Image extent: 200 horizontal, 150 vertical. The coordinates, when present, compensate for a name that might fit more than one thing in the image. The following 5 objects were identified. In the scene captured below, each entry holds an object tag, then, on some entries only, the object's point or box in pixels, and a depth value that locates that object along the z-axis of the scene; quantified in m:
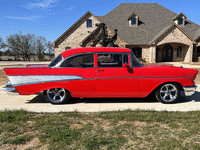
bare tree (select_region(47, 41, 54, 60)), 69.20
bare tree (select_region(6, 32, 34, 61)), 60.34
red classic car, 4.70
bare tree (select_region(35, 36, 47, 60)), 64.00
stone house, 23.78
